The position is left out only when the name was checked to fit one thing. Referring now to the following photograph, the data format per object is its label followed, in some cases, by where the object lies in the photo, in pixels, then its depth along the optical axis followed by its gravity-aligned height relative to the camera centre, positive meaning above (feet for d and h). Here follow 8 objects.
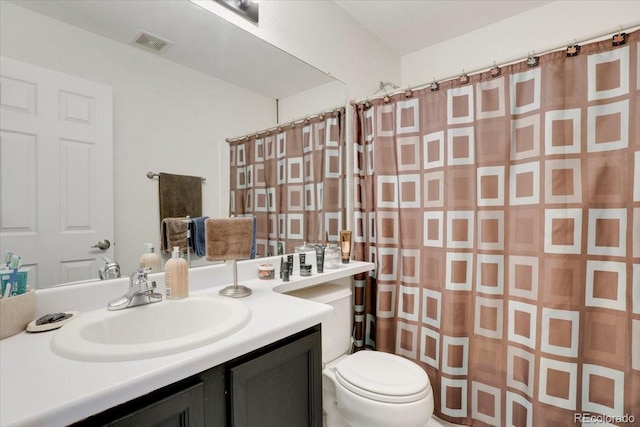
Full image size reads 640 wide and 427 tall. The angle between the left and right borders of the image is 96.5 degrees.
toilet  3.56 -2.37
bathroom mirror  2.85 +1.56
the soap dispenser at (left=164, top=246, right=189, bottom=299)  3.17 -0.79
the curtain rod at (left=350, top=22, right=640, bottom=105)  3.66 +2.29
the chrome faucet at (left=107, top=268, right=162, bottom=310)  2.94 -0.92
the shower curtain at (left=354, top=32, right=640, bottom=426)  3.78 -0.45
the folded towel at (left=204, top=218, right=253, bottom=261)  3.40 -0.38
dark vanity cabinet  1.83 -1.44
